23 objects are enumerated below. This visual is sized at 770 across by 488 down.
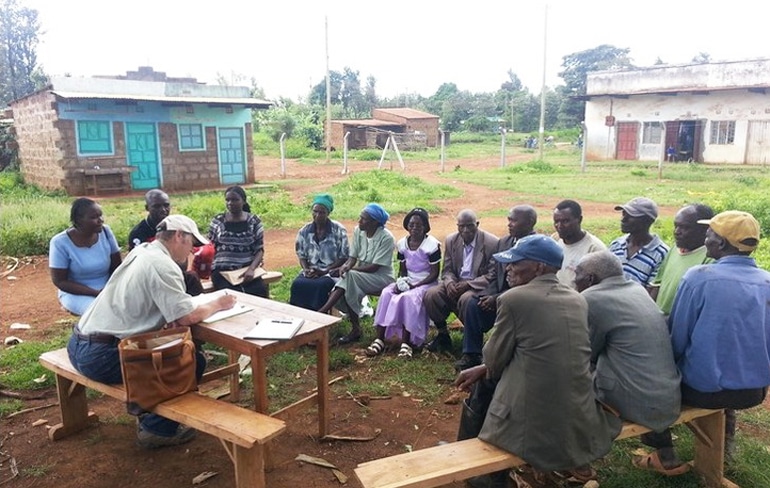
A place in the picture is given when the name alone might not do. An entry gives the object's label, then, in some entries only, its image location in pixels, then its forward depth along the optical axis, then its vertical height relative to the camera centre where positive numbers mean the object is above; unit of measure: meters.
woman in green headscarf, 6.00 -1.19
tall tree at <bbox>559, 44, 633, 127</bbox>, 46.37 +5.73
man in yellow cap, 3.12 -0.97
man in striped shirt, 4.54 -0.82
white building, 24.58 +1.04
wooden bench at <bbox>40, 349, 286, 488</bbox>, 3.07 -1.49
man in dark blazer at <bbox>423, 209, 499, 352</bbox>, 5.38 -1.23
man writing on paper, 3.52 -0.97
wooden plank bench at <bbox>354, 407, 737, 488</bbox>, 2.79 -1.55
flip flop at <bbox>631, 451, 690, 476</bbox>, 3.53 -1.93
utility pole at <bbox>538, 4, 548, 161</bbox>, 29.20 +4.77
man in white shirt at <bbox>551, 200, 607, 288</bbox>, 4.74 -0.79
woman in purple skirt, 5.54 -1.43
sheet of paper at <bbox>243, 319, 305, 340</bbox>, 3.67 -1.19
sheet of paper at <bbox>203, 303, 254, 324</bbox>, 3.98 -1.18
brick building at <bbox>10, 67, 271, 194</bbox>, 16.95 +0.12
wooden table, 3.61 -1.24
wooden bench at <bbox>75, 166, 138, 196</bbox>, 17.20 -1.14
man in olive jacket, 2.88 -1.13
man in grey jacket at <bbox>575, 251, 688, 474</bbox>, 3.13 -1.09
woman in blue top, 4.96 -1.00
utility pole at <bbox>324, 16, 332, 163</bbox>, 28.39 +2.44
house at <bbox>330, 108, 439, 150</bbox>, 36.25 +0.47
